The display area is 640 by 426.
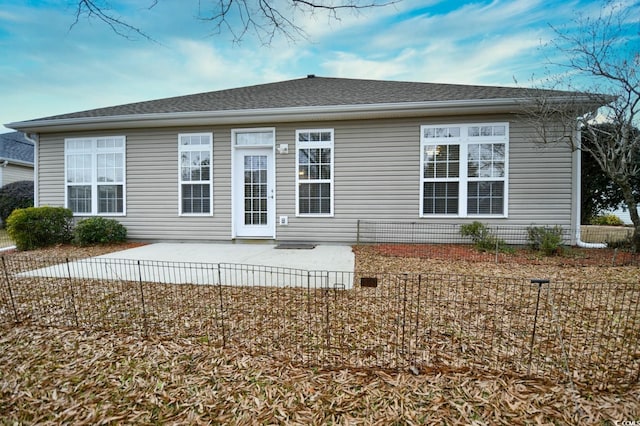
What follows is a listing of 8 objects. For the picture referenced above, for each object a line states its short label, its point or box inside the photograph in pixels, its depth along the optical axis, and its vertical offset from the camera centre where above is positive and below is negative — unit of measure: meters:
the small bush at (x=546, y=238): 5.64 -0.63
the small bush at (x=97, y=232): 6.69 -0.58
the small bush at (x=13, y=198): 11.06 +0.35
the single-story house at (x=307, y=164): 6.30 +1.03
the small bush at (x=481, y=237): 5.99 -0.64
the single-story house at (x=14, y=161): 12.83 +2.14
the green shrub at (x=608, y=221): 12.56 -0.60
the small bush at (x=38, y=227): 6.39 -0.46
